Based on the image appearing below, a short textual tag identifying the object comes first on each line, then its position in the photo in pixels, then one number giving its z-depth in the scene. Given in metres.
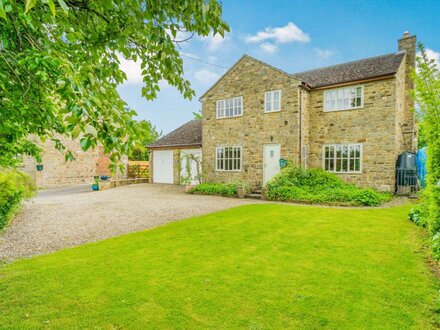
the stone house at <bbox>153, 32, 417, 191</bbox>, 13.40
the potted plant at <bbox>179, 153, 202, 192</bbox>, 18.45
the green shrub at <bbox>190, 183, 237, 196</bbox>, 14.86
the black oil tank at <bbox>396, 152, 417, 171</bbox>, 13.02
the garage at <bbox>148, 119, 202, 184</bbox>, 19.38
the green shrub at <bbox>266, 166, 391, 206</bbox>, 11.57
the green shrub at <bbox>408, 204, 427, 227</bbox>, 7.05
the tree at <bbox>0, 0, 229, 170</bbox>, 1.81
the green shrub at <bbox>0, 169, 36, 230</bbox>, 7.10
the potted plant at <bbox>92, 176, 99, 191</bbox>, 18.53
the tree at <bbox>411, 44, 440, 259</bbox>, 5.13
